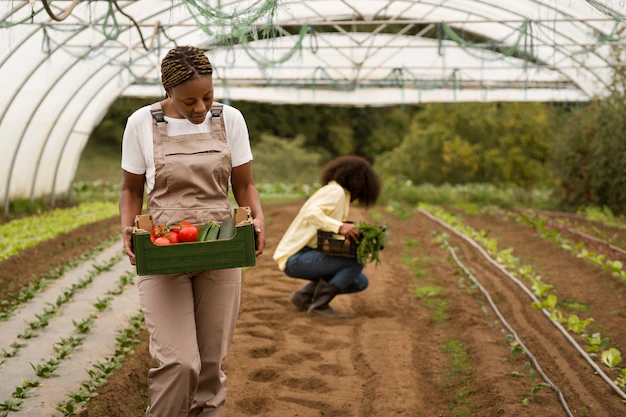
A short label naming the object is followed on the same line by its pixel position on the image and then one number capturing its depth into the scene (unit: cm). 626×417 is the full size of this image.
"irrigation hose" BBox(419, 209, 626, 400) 437
